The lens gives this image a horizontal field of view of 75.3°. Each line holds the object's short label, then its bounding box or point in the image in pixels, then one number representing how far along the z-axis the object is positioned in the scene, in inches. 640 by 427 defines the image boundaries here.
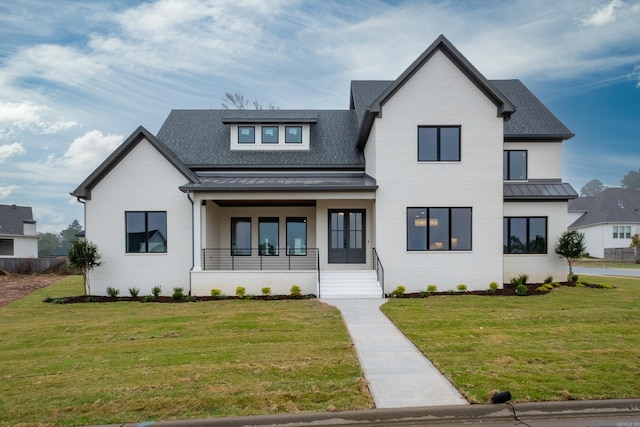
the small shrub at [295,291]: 593.8
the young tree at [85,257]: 593.0
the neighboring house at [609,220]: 1825.8
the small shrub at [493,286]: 605.3
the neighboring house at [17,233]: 1587.1
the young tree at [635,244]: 1470.2
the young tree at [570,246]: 656.4
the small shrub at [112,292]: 617.0
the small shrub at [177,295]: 586.9
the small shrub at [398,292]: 587.5
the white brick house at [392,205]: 613.9
